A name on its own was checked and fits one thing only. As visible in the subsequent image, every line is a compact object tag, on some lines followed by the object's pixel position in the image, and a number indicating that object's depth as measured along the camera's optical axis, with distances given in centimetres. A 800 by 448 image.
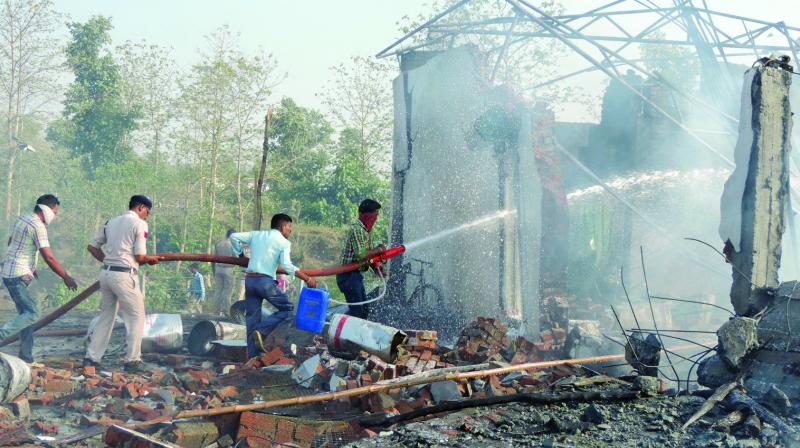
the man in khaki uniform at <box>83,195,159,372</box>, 655
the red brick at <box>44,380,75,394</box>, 576
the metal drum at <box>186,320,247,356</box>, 774
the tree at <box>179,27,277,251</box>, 2131
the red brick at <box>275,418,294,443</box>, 466
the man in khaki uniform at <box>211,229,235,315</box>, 1293
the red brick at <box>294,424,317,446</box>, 466
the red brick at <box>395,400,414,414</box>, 522
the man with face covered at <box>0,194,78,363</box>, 691
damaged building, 480
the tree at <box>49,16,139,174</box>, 2550
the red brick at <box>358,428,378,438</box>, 456
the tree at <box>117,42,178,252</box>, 2628
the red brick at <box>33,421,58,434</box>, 476
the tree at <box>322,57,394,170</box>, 2586
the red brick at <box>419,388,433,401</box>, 553
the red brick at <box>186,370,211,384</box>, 613
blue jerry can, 707
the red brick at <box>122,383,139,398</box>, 571
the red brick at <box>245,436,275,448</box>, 457
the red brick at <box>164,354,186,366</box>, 718
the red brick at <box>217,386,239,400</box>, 566
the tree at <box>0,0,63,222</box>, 2336
